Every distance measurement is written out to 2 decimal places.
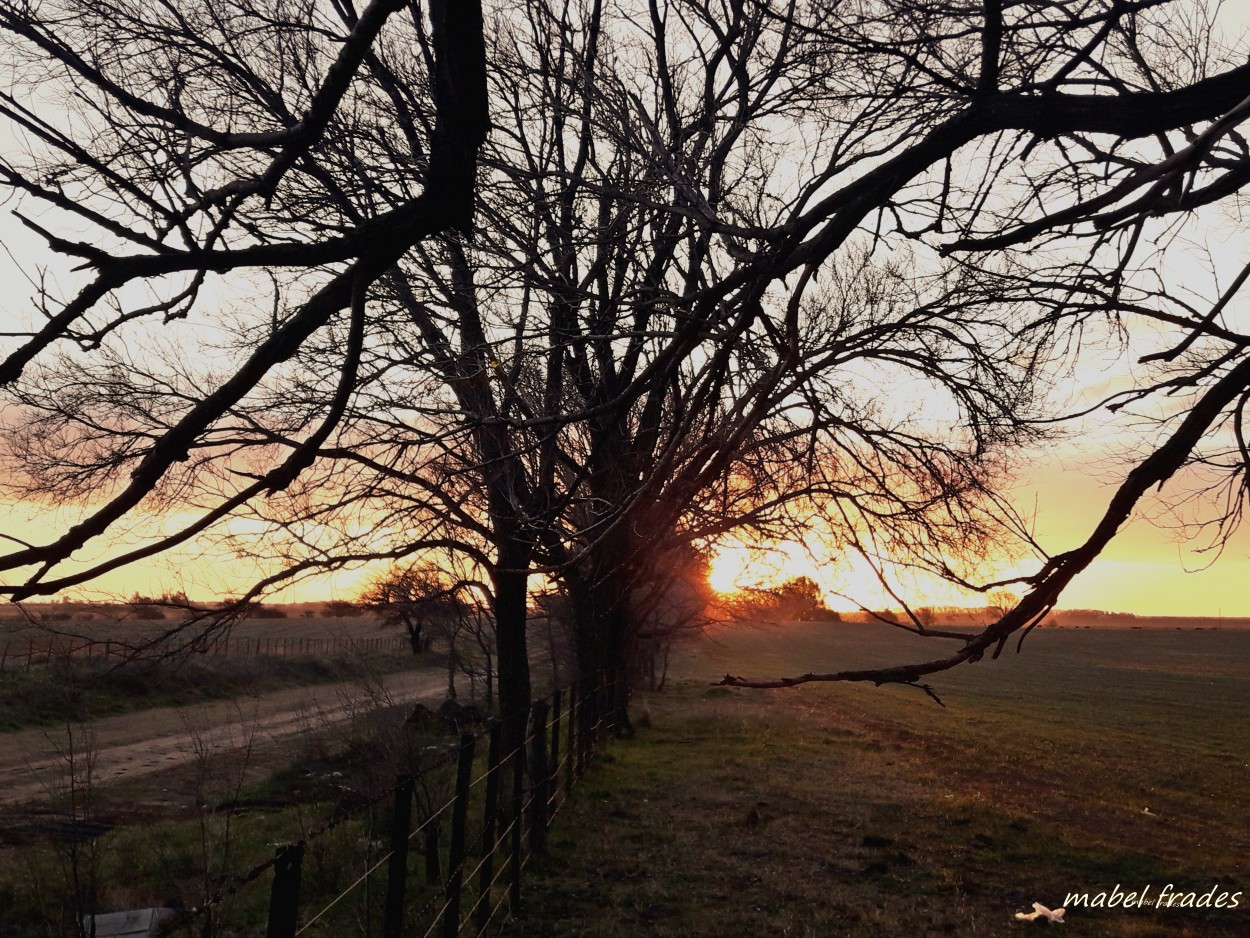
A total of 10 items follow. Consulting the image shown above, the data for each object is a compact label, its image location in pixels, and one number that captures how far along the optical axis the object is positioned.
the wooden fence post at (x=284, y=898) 3.23
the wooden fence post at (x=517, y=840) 7.96
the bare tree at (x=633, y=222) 2.07
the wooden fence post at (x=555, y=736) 10.35
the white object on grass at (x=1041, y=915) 8.20
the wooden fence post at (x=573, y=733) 12.79
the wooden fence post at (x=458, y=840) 5.73
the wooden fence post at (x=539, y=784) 9.15
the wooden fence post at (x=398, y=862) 4.77
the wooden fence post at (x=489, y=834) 7.04
